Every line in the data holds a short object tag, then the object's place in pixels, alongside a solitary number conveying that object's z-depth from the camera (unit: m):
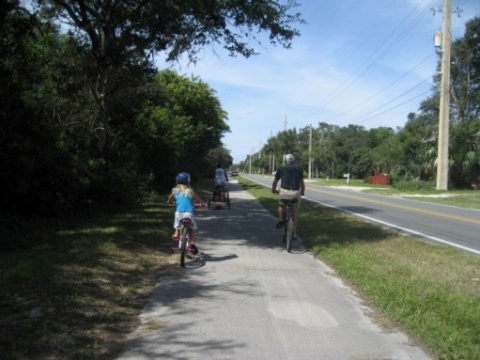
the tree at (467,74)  54.97
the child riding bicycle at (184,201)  8.82
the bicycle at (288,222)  10.45
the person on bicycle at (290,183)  10.94
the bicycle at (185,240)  8.58
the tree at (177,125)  23.33
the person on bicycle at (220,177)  20.30
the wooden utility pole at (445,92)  36.69
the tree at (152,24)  12.33
